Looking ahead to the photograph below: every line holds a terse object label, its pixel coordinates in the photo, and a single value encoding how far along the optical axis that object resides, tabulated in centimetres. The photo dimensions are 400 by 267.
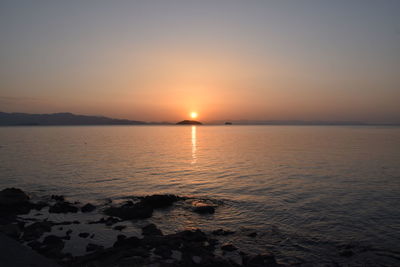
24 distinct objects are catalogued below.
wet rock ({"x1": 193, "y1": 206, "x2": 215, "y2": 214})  2087
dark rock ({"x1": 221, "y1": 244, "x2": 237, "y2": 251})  1450
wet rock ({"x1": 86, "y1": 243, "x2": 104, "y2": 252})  1438
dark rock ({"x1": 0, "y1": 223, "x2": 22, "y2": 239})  1574
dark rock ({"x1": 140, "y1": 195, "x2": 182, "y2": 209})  2212
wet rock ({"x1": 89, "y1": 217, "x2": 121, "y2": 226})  1845
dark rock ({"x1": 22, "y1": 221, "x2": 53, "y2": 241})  1582
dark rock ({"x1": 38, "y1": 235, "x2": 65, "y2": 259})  1362
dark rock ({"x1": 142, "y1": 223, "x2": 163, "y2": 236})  1661
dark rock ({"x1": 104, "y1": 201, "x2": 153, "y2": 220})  1985
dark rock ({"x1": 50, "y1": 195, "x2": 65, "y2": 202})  2449
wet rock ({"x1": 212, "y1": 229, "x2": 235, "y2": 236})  1673
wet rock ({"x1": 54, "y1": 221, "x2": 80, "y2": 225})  1824
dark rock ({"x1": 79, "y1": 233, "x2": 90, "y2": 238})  1614
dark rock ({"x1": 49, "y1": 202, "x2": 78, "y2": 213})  2081
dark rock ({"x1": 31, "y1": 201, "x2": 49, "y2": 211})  2166
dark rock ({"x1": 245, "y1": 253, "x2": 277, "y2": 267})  1298
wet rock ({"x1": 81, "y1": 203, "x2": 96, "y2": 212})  2119
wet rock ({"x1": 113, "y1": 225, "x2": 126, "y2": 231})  1745
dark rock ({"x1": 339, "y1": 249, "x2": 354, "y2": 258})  1405
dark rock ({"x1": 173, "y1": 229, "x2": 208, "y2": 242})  1548
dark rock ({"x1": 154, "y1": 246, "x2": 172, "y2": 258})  1363
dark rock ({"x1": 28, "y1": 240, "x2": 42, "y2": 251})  1430
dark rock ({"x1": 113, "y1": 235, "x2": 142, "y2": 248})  1447
